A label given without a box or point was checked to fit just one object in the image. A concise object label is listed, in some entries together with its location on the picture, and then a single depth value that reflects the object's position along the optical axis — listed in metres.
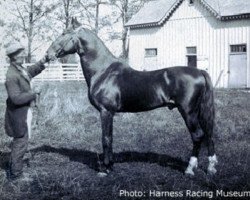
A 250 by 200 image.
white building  25.37
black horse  6.95
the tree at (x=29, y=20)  44.09
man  6.78
